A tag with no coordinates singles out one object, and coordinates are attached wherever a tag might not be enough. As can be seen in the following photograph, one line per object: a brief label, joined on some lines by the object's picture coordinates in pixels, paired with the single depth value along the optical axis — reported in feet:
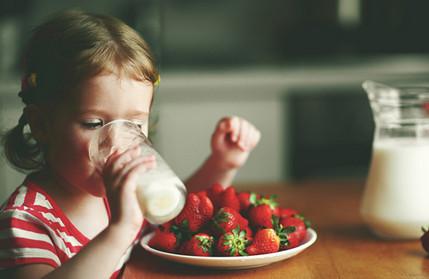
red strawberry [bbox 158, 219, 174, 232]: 3.31
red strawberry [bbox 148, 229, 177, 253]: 3.14
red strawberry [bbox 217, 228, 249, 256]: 2.95
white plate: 2.89
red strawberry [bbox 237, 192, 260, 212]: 3.45
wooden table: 2.98
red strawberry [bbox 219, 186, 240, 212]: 3.36
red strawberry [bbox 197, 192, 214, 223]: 3.21
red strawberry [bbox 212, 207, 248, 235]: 3.05
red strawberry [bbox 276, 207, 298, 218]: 3.41
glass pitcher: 3.59
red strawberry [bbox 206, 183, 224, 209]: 3.44
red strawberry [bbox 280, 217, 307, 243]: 3.26
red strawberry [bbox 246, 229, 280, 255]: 2.99
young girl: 2.87
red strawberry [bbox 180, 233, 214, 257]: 2.99
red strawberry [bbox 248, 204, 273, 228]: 3.23
